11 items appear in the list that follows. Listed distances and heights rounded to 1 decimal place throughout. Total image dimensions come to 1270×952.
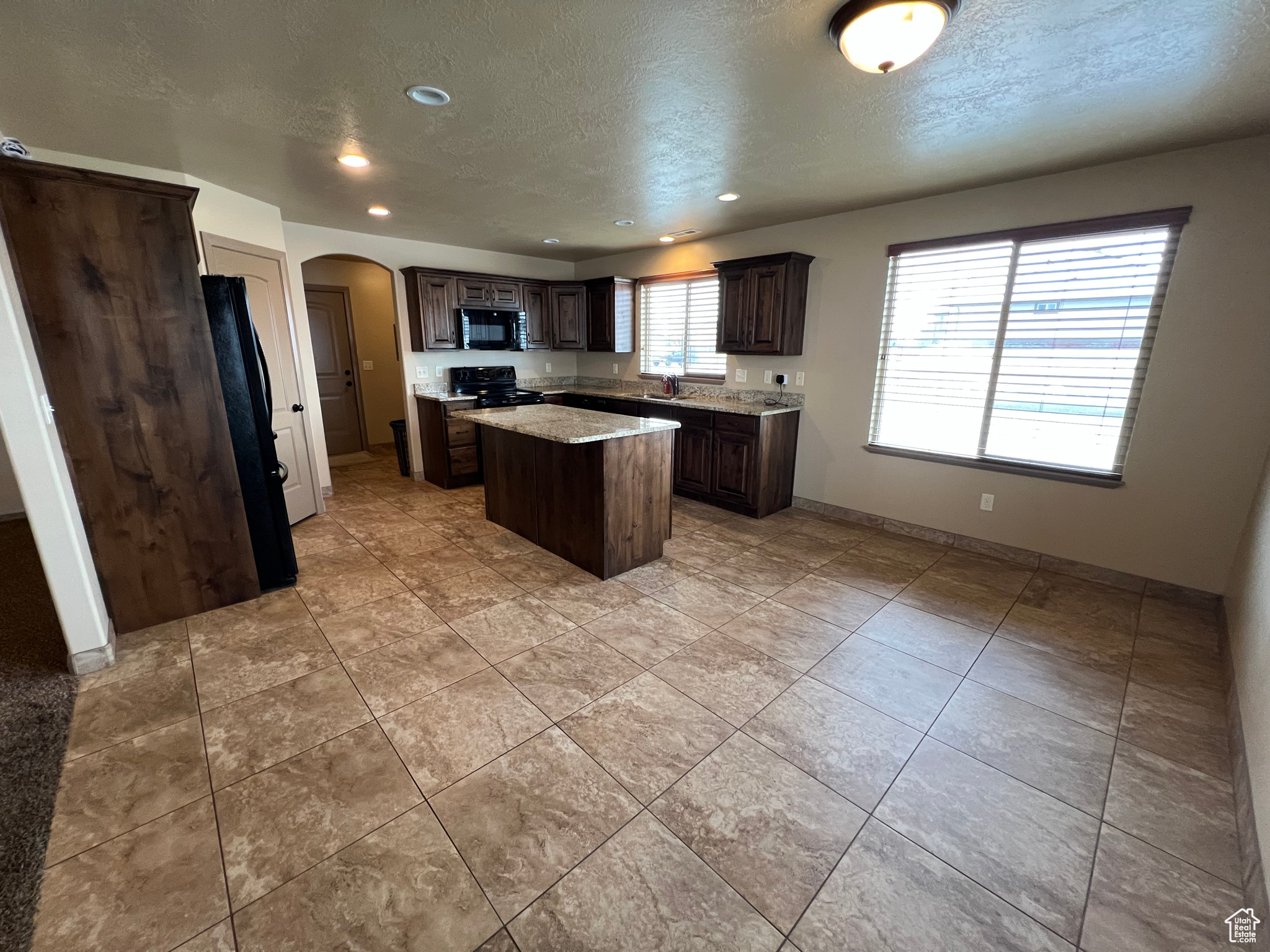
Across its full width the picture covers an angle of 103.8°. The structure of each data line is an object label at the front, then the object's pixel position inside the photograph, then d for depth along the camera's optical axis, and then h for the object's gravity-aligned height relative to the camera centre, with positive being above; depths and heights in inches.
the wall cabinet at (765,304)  165.9 +16.2
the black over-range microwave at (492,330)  211.0 +9.2
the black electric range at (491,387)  211.2 -15.2
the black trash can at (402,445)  219.9 -40.7
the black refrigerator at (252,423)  104.0 -15.5
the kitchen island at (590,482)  121.0 -33.3
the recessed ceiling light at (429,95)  82.0 +41.6
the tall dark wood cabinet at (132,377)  84.9 -4.8
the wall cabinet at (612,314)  228.2 +16.8
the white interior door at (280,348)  141.5 +0.9
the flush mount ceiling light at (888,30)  60.4 +39.2
